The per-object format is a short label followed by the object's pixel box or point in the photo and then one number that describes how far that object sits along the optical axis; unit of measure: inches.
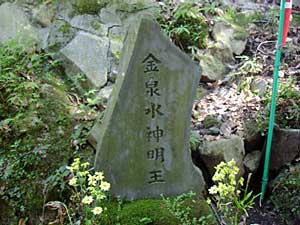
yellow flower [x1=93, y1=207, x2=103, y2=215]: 89.8
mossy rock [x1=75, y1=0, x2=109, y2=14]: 203.6
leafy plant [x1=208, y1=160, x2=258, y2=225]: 91.0
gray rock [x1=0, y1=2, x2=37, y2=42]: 193.3
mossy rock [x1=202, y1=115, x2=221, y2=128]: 177.6
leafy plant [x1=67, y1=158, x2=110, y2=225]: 94.3
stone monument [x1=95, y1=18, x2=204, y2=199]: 116.1
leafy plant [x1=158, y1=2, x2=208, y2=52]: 205.6
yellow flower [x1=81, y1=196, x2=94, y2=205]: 90.9
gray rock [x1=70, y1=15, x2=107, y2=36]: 198.1
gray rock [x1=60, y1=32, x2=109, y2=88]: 183.5
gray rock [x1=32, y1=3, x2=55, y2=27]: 199.5
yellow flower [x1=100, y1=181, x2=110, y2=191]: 93.6
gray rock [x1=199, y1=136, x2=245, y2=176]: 161.2
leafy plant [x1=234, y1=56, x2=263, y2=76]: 201.5
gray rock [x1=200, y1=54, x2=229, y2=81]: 203.5
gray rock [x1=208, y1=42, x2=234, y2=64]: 209.0
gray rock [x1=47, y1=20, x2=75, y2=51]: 191.3
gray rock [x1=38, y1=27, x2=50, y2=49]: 191.2
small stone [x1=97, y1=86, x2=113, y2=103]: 173.5
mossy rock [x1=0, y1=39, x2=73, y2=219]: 133.2
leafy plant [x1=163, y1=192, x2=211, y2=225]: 117.2
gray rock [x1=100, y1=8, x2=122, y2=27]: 204.2
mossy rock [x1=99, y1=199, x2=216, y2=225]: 121.2
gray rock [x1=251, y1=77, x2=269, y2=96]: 192.2
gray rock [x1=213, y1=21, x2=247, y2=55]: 215.5
